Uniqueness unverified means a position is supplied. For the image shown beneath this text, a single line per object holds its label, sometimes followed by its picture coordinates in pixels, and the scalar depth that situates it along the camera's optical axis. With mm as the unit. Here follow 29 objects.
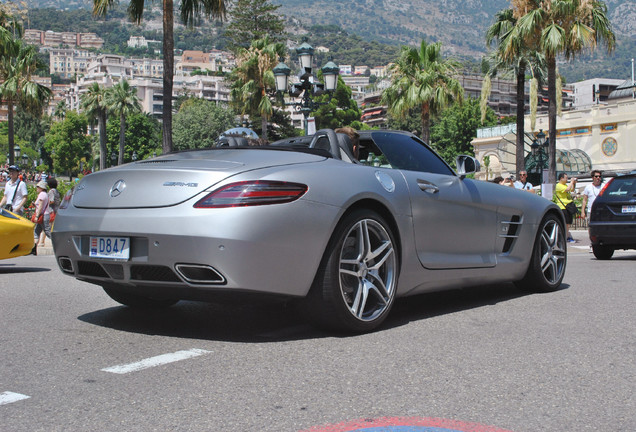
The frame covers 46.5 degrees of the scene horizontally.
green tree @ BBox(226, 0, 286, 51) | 70312
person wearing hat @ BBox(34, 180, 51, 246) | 14523
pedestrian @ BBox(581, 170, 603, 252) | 15867
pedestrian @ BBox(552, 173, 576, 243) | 15469
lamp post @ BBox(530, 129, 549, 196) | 36719
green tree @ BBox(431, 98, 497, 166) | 83812
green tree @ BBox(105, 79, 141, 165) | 75500
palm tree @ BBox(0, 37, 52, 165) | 37188
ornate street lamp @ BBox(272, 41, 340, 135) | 18844
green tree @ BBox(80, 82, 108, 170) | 75188
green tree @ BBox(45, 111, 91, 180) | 115188
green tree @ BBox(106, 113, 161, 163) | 104125
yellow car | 8883
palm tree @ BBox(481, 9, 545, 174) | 27391
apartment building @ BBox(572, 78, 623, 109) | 158875
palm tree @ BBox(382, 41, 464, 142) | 32469
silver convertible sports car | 4016
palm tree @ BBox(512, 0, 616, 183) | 24594
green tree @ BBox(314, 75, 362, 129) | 76688
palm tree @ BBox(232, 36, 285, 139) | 40625
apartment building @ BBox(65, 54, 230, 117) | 188000
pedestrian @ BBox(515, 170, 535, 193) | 17328
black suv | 11648
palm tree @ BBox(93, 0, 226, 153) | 19094
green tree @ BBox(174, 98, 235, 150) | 90938
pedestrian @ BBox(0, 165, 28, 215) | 13836
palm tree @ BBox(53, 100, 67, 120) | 133700
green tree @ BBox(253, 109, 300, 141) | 66188
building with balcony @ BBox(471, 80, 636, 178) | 56219
